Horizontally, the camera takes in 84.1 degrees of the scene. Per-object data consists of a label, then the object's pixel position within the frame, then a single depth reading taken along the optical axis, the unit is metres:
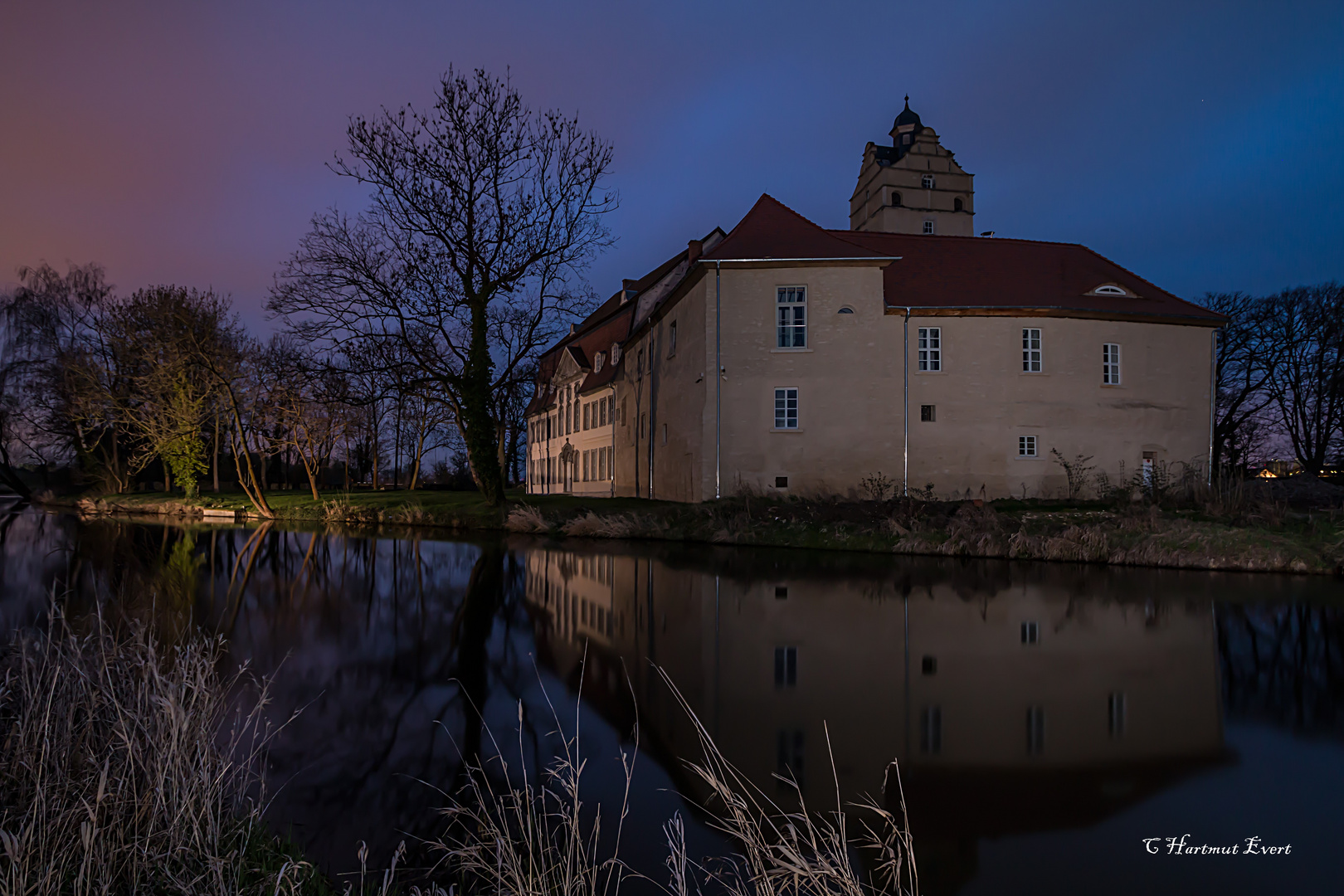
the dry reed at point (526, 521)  22.09
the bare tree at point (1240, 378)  38.09
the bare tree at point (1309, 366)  35.75
